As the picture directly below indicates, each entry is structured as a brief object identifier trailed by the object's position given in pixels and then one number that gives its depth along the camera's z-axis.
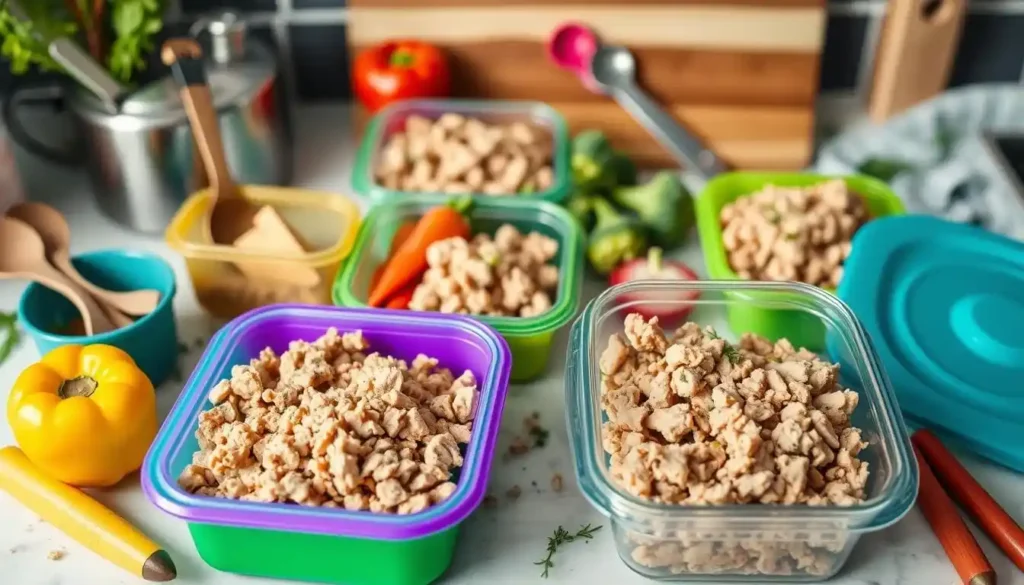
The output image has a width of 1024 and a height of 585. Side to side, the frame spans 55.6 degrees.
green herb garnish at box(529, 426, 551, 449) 1.02
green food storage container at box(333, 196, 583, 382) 1.03
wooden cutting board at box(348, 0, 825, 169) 1.32
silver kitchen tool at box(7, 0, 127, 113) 1.10
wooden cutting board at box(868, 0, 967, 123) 1.33
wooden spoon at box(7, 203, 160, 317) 1.06
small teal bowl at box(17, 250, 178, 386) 0.99
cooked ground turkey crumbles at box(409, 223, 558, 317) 1.07
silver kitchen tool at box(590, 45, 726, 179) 1.35
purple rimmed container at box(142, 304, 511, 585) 0.79
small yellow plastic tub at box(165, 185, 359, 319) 1.08
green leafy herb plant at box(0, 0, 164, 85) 1.13
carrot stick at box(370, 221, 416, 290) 1.16
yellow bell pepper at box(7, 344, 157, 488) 0.88
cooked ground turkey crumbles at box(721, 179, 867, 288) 1.12
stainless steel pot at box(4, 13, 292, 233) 1.16
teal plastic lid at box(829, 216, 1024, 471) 0.97
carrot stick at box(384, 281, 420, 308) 1.08
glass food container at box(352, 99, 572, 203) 1.23
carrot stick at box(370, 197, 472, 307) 1.09
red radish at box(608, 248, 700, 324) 1.03
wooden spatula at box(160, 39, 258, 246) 1.12
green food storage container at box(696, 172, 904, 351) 1.04
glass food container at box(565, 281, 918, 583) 0.79
